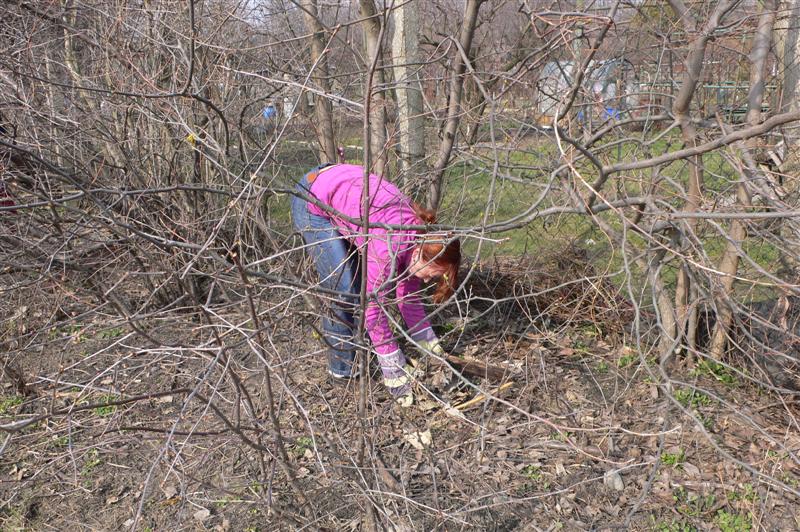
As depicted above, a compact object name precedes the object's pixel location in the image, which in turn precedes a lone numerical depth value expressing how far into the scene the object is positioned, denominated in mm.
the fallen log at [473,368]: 3859
